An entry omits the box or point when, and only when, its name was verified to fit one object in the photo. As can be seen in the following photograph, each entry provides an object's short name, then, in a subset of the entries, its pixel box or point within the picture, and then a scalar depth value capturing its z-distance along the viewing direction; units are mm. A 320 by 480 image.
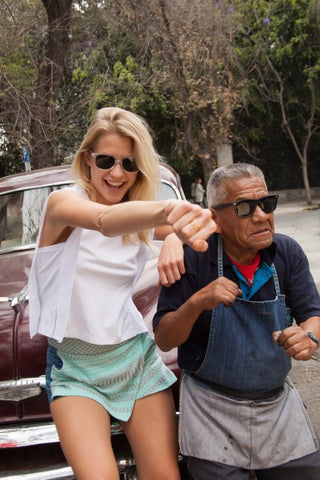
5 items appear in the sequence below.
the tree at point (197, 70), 13414
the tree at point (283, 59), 17656
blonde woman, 1848
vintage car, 2217
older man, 1847
